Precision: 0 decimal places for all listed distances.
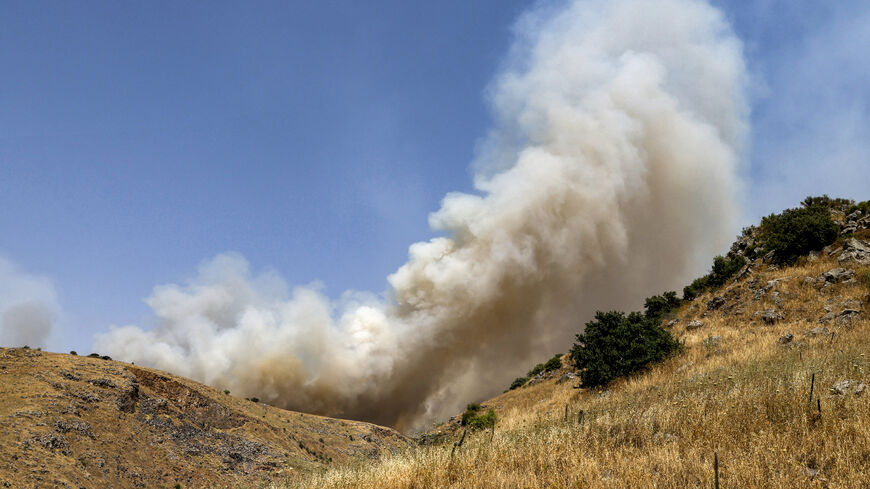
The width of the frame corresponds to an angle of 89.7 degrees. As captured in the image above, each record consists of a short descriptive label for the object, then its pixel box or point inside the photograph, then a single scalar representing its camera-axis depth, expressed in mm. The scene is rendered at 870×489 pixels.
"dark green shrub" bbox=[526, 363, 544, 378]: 47500
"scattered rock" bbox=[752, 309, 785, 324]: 19984
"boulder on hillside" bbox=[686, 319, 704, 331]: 24547
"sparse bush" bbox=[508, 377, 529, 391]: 47350
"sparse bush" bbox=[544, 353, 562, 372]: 40531
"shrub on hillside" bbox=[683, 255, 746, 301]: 33969
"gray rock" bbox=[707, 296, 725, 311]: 27422
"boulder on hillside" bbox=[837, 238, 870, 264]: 22000
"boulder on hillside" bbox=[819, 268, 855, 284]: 20781
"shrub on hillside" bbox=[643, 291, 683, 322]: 37894
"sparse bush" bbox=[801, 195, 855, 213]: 32250
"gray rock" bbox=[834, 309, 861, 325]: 16109
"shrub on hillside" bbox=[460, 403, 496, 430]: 22547
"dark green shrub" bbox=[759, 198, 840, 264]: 26047
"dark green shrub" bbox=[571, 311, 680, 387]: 19422
